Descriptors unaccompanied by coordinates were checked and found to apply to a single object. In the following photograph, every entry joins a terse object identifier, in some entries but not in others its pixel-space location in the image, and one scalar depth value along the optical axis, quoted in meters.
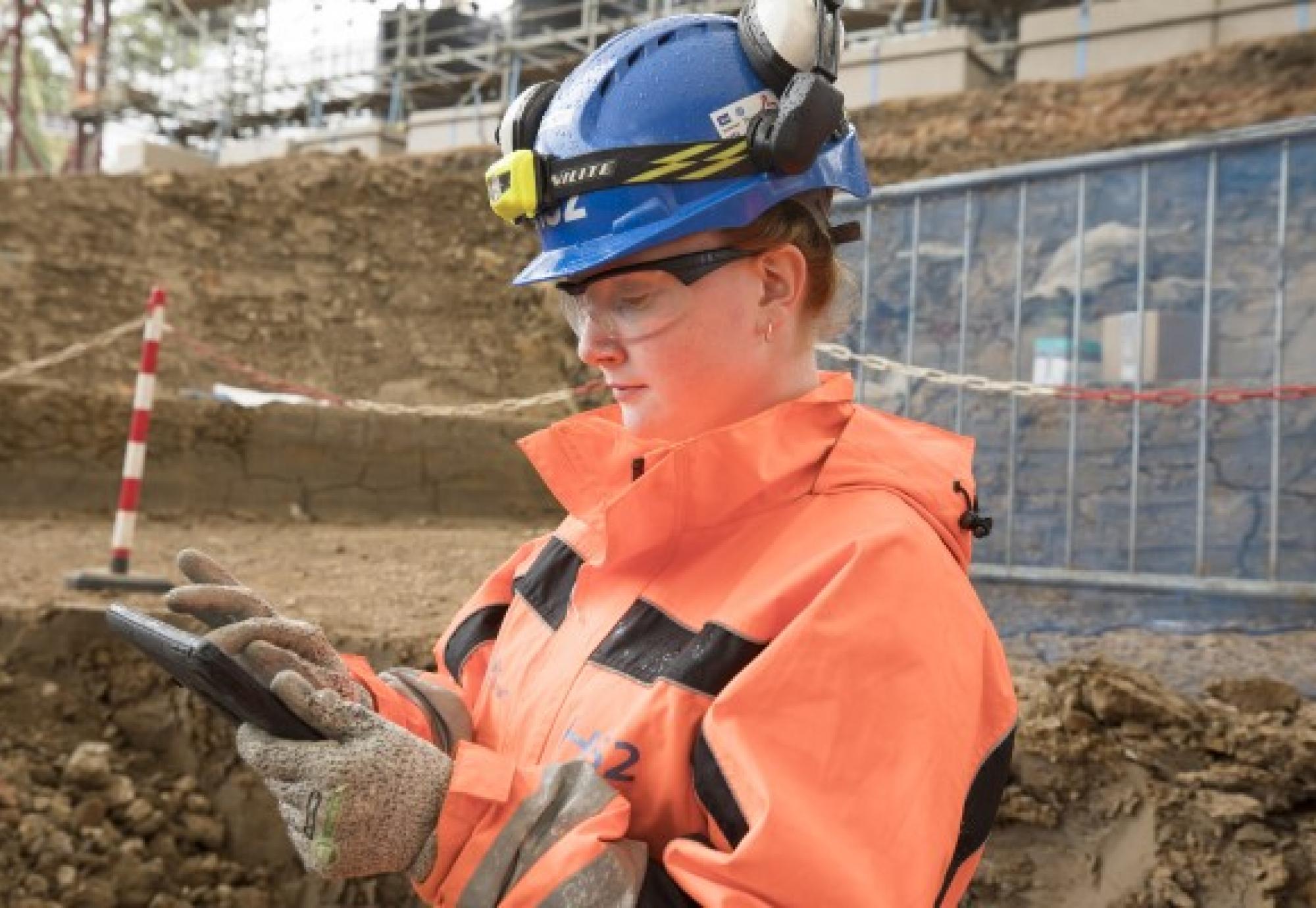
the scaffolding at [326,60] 17.08
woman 1.07
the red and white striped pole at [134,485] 4.79
